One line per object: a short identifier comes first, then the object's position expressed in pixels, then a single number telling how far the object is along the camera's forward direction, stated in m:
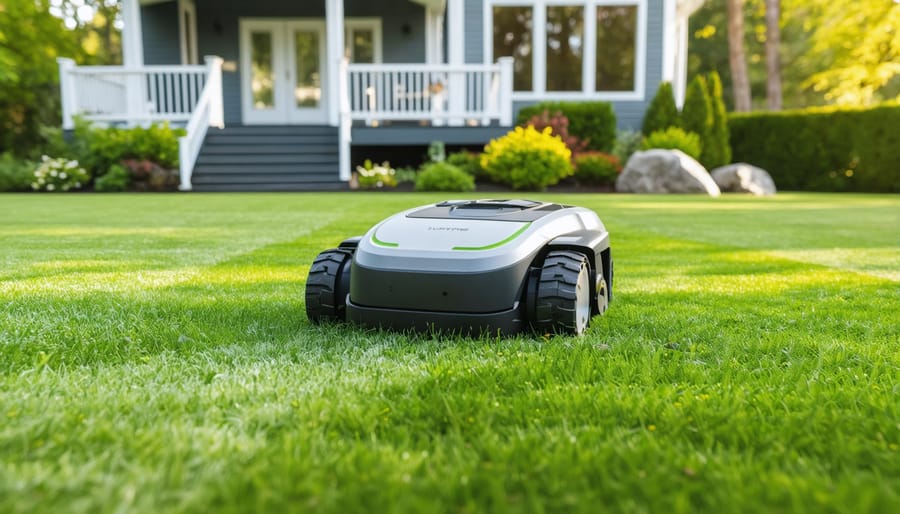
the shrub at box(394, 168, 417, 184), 14.94
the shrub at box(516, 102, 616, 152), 16.84
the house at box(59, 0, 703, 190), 16.41
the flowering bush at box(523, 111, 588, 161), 16.06
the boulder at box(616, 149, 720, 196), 15.04
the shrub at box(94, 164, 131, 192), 14.08
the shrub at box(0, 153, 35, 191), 14.60
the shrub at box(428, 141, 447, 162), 15.73
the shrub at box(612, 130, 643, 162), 17.39
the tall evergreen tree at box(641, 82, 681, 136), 17.67
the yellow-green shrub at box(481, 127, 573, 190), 14.06
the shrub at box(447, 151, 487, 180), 15.21
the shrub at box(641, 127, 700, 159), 16.77
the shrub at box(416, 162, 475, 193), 13.52
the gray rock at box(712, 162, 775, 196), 16.11
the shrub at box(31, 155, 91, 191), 14.11
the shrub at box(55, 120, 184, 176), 14.55
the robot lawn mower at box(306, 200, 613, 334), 2.40
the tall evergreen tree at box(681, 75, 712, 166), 17.50
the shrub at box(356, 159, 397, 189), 14.41
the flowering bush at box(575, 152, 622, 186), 15.36
